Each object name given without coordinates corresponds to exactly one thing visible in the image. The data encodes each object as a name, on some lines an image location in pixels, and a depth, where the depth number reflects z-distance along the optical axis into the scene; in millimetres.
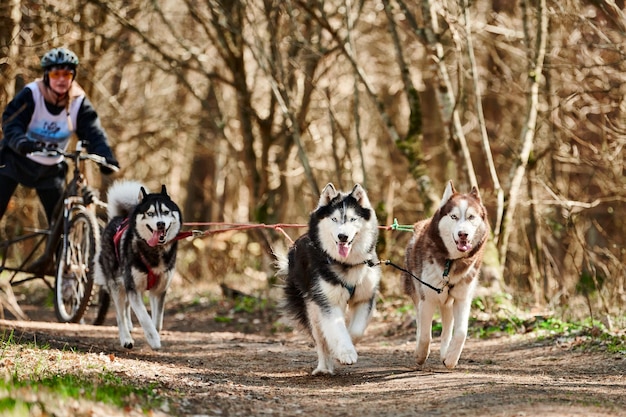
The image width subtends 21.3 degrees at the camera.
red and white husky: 12049
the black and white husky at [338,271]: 11590
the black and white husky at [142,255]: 13740
